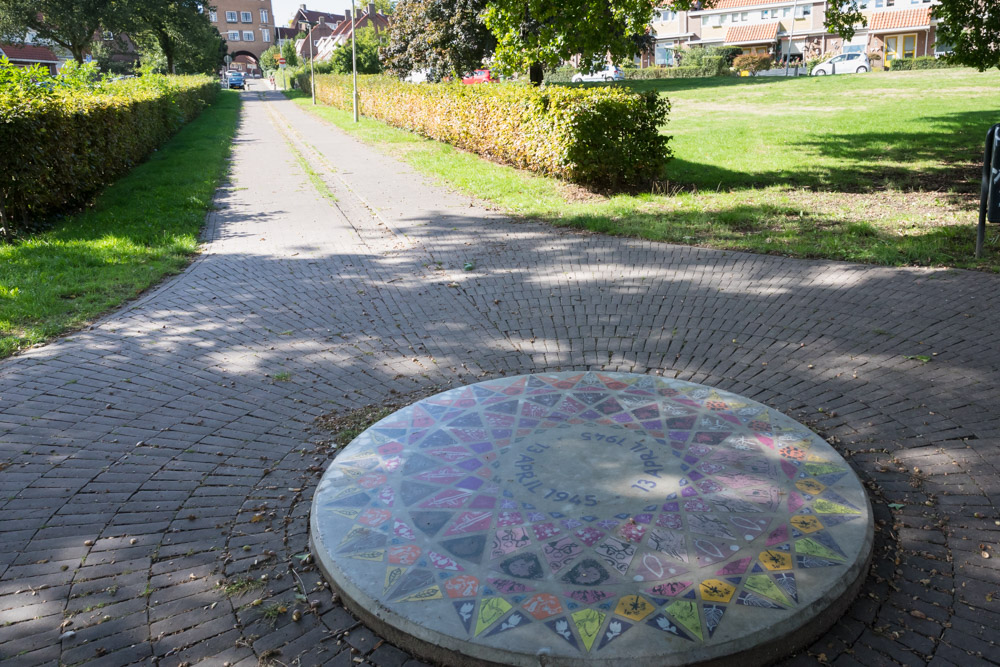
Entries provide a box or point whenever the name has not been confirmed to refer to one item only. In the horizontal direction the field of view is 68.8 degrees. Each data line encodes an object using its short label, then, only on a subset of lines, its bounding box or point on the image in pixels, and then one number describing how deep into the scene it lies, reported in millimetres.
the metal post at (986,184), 7381
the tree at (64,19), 41562
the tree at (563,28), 13047
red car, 38650
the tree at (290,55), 79312
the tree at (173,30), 45812
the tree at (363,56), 53656
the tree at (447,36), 26156
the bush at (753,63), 52750
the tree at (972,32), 12227
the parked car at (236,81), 73438
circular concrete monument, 2990
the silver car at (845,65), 44656
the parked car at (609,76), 48209
